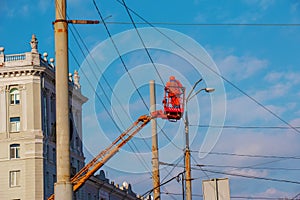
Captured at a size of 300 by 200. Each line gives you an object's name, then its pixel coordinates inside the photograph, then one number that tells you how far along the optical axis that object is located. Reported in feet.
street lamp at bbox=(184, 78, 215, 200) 115.39
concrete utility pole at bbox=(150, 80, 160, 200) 128.57
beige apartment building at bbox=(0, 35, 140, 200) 292.40
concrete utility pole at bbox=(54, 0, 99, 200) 49.79
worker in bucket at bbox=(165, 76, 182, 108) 109.23
